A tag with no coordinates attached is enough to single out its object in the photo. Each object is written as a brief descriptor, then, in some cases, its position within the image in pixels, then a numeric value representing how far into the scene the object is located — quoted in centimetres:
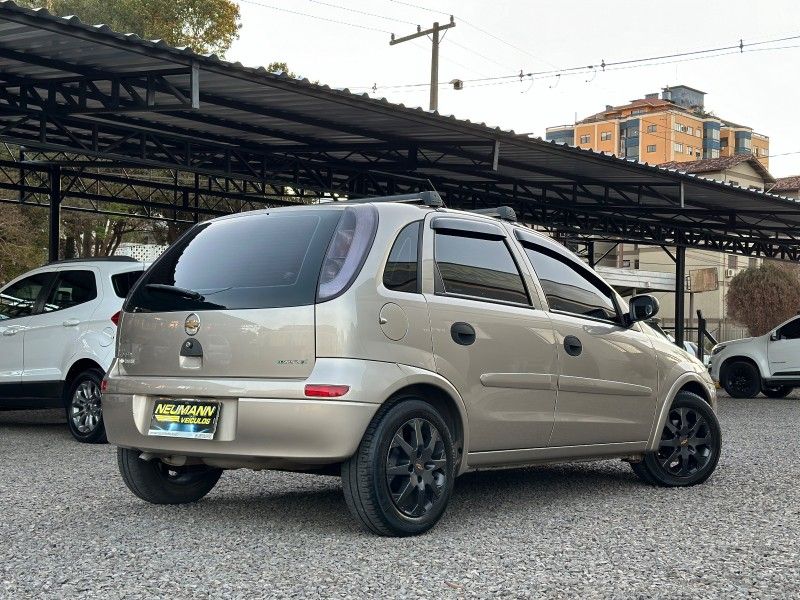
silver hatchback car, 541
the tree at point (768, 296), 5003
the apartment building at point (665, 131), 11806
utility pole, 3053
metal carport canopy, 1223
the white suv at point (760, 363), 2128
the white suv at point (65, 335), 1059
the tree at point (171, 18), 3969
